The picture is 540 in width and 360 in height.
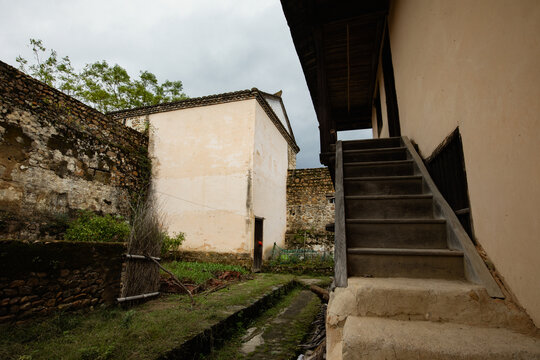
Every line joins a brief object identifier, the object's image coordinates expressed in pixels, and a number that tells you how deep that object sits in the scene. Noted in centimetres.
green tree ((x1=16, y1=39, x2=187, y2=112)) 1498
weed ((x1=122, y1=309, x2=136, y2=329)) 302
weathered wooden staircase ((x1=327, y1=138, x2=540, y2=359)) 125
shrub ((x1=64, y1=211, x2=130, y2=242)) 653
